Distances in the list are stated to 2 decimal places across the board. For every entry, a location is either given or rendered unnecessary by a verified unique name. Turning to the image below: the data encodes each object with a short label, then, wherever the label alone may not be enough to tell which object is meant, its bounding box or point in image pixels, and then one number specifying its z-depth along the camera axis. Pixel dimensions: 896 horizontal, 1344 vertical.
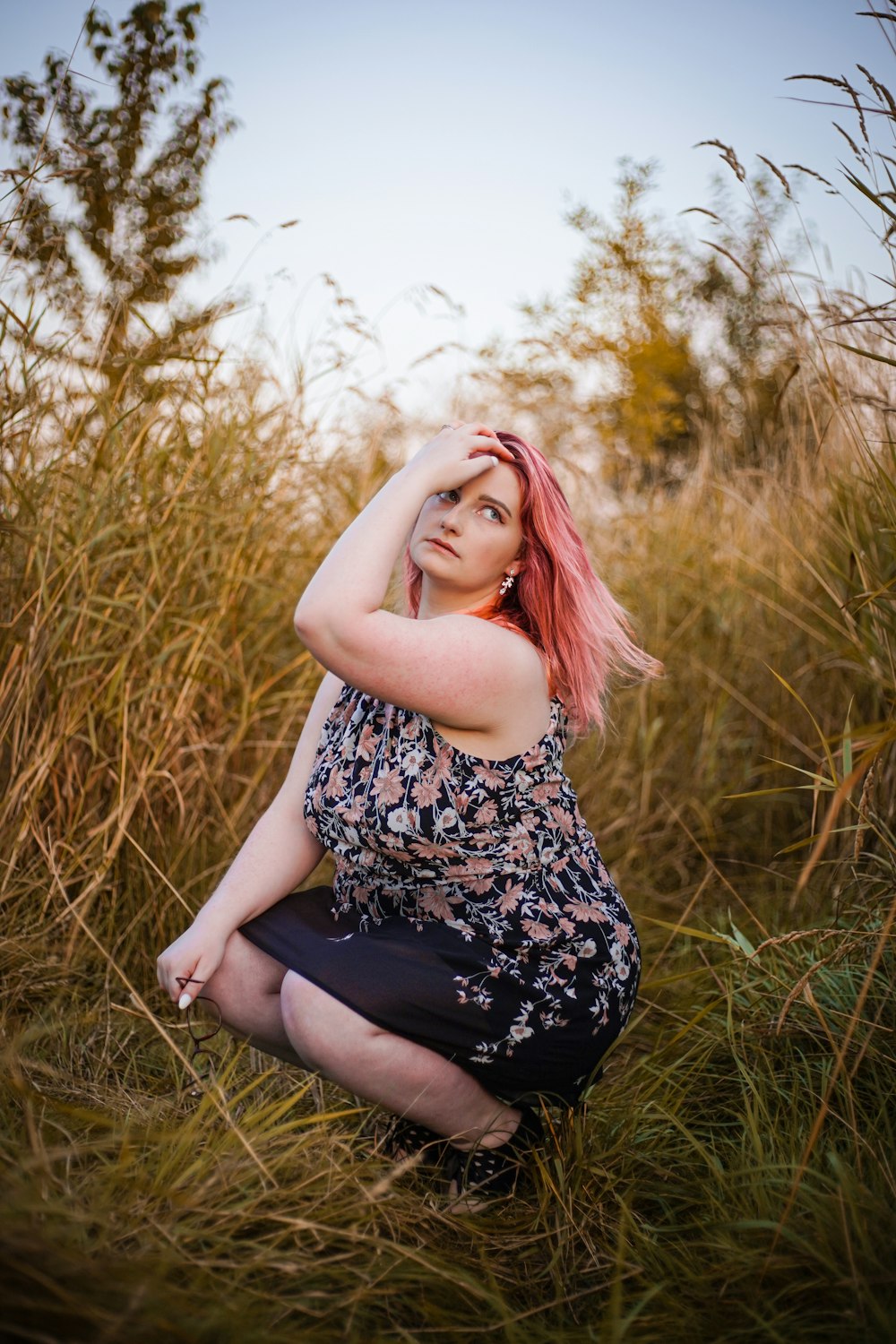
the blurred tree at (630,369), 4.30
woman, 1.46
